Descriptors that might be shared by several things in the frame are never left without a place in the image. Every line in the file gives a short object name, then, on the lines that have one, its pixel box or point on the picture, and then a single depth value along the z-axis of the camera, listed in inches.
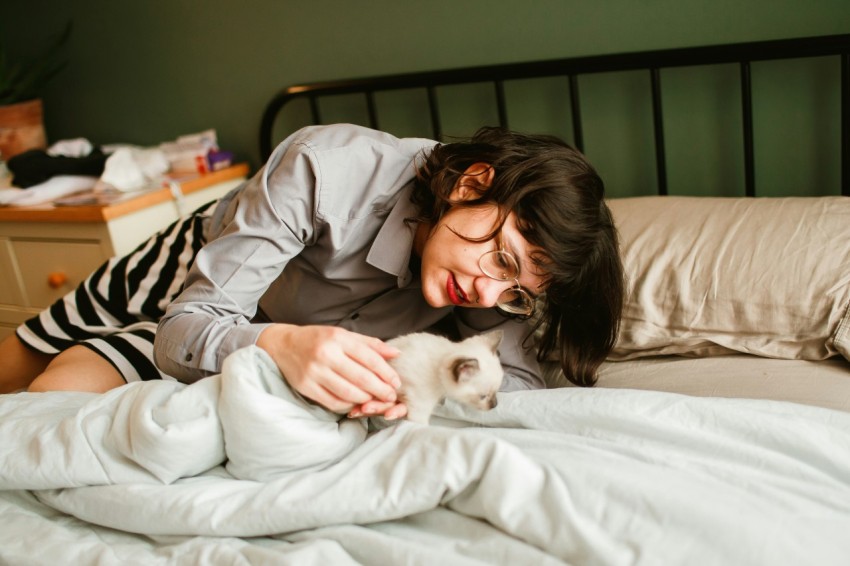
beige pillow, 45.8
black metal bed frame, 54.9
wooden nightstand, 79.9
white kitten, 38.6
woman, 40.5
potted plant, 95.8
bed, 29.2
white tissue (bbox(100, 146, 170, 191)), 84.3
